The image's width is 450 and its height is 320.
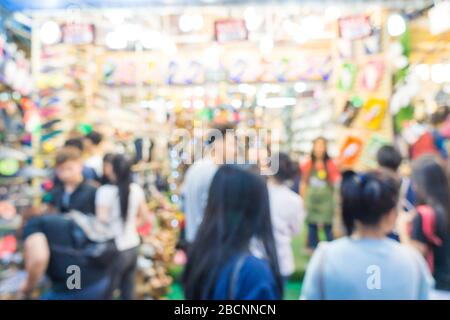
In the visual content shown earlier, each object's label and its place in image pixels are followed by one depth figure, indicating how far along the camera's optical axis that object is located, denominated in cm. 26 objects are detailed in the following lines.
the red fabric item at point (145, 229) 347
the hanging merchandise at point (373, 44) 441
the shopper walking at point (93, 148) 355
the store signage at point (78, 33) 415
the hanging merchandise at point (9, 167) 400
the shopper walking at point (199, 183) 292
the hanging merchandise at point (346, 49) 458
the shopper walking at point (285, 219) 277
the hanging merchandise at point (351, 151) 452
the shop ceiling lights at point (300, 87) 514
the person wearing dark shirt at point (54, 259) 235
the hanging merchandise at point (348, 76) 460
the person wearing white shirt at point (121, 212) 300
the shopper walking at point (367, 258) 169
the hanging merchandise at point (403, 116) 424
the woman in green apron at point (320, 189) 427
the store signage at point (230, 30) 428
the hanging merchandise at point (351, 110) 475
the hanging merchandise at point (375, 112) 455
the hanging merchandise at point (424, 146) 372
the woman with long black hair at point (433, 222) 217
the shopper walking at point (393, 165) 297
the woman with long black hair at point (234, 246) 148
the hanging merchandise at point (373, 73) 455
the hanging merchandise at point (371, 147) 432
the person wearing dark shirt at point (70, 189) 301
